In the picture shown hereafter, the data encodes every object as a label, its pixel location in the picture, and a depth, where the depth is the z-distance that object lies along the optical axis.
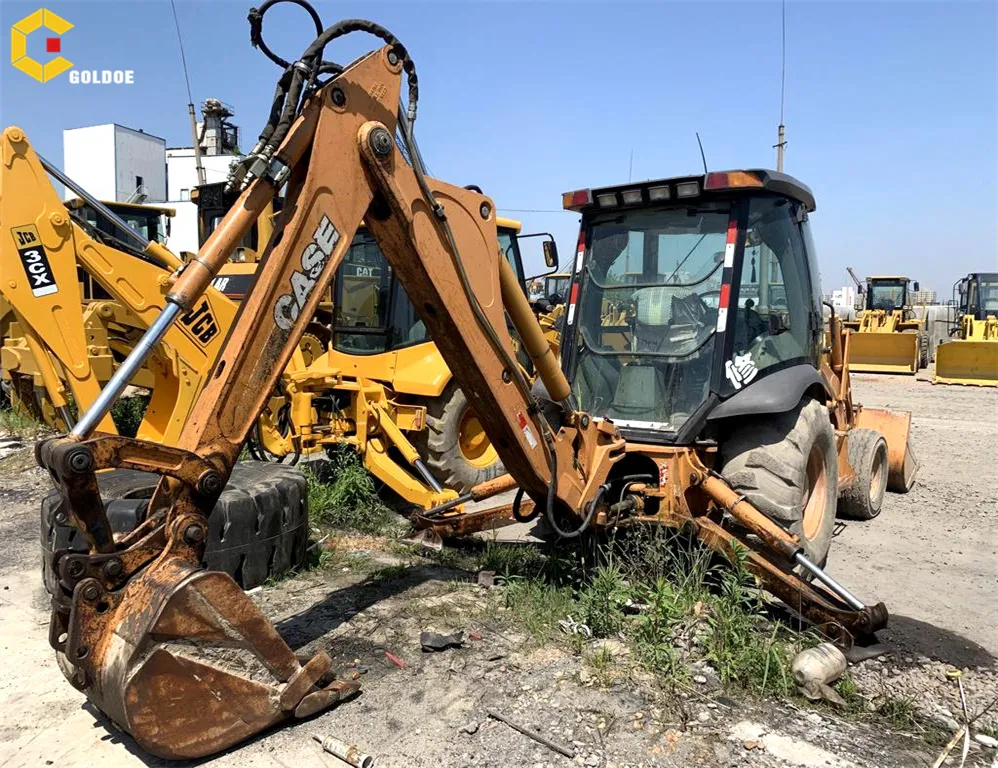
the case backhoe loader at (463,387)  2.60
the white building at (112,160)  31.77
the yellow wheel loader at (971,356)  16.59
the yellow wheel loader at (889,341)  18.72
